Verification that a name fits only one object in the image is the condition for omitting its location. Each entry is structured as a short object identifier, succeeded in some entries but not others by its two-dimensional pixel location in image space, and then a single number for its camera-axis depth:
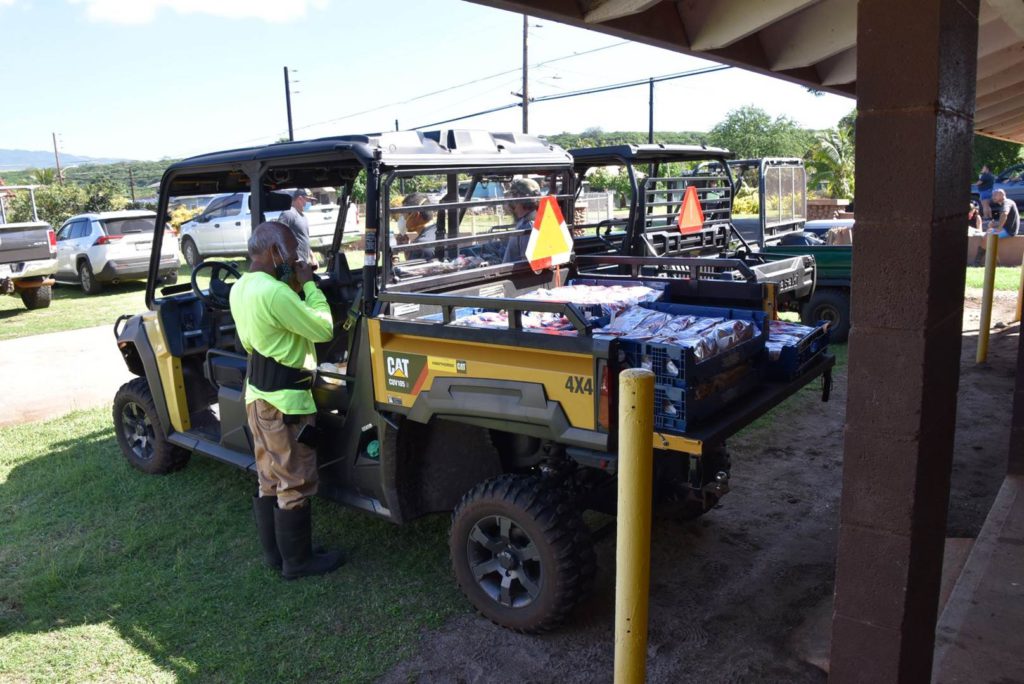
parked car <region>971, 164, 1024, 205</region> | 21.50
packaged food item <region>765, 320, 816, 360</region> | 4.02
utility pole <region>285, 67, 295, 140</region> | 35.50
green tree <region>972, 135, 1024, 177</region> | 29.06
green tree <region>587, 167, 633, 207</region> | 37.66
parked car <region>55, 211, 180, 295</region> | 15.85
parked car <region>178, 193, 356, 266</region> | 18.53
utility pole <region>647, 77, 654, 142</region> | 26.55
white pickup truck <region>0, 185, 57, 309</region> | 13.38
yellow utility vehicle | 3.43
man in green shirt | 4.03
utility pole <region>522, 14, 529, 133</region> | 28.33
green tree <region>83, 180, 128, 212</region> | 39.25
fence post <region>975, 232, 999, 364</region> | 7.71
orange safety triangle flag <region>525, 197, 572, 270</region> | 4.63
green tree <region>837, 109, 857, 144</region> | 35.38
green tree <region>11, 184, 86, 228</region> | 34.75
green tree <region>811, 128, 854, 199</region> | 31.00
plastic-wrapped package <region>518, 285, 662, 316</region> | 4.34
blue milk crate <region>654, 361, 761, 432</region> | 3.23
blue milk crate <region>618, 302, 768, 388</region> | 3.19
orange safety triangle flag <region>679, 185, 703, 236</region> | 7.79
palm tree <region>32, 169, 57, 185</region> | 46.56
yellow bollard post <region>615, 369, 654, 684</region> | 2.32
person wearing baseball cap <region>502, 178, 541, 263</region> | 4.92
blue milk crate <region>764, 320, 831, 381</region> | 4.00
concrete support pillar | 2.22
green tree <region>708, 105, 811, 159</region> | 58.47
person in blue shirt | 18.68
